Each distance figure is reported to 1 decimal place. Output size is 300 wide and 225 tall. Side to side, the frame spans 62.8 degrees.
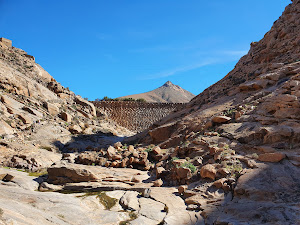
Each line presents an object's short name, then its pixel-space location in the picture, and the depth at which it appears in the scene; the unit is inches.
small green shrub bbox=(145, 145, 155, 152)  409.3
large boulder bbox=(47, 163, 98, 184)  282.1
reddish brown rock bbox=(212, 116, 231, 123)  366.3
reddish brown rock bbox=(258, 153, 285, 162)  248.5
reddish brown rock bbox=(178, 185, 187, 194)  253.4
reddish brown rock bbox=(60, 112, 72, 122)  636.0
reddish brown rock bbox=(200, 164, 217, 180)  255.0
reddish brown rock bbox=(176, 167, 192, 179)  277.1
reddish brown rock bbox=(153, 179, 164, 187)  280.4
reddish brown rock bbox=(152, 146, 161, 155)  387.5
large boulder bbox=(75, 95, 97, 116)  823.7
